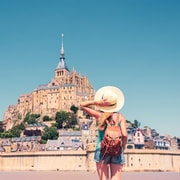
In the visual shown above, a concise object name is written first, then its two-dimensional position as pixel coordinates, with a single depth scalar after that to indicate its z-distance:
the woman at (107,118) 7.27
